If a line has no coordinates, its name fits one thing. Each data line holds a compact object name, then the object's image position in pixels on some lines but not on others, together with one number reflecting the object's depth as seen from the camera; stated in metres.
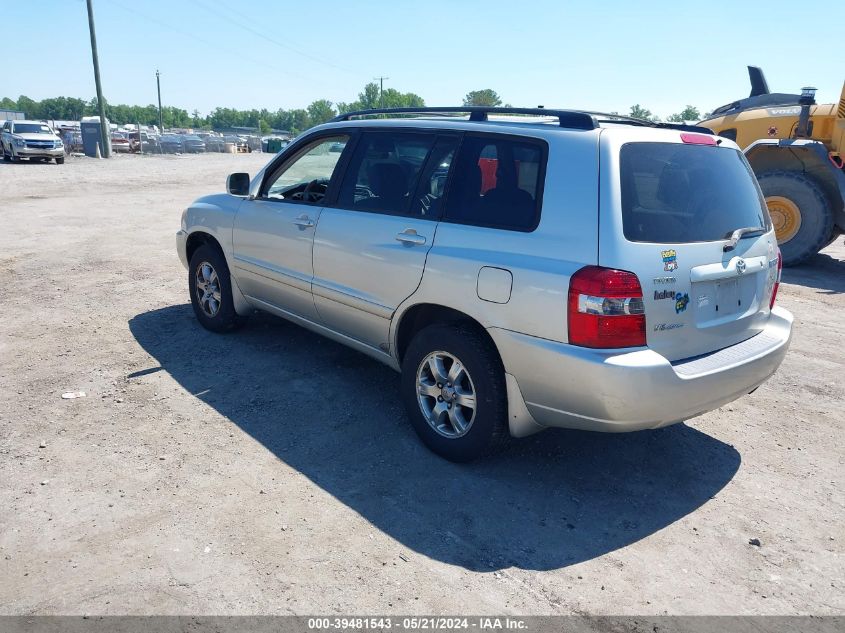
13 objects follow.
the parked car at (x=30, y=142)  27.53
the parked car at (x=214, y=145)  51.41
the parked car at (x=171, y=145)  44.03
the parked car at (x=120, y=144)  42.53
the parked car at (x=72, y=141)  38.25
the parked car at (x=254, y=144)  65.35
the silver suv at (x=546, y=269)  3.06
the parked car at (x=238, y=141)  58.66
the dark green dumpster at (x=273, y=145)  58.19
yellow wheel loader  9.09
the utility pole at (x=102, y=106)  31.87
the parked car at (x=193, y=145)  47.12
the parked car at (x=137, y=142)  41.94
